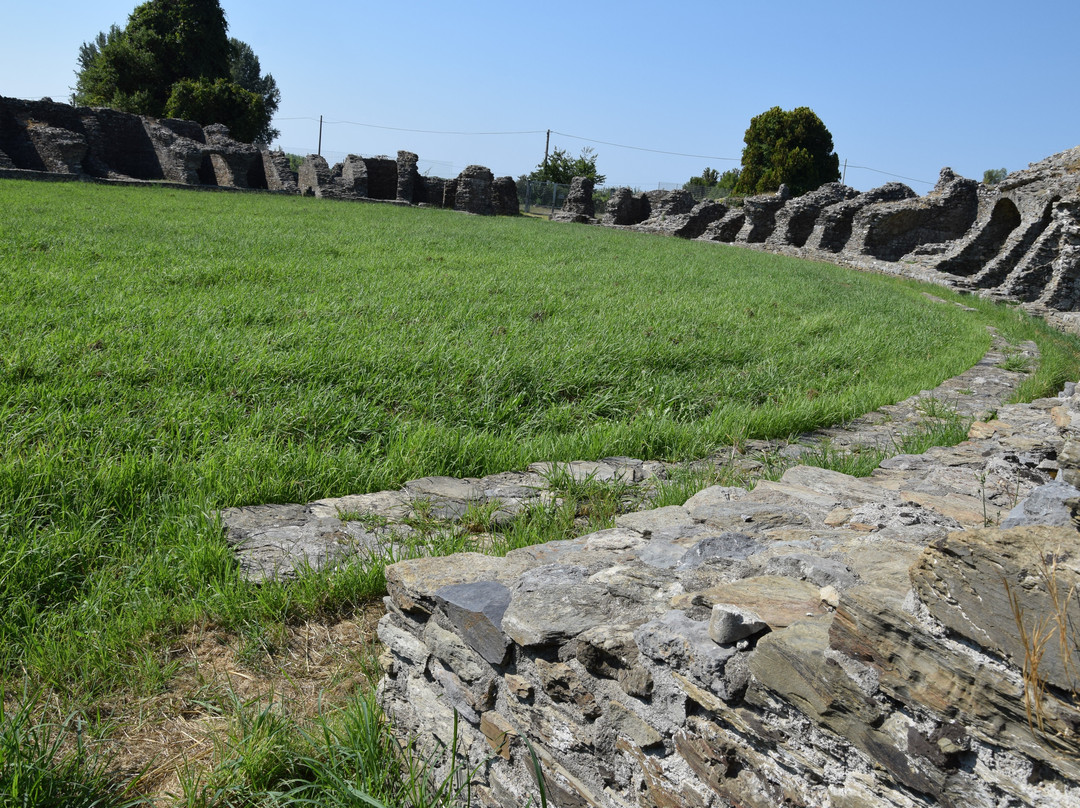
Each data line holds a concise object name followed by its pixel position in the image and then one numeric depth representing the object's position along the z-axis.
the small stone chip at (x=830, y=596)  1.56
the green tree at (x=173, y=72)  36.00
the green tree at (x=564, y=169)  47.28
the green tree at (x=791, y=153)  43.00
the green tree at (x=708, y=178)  61.66
